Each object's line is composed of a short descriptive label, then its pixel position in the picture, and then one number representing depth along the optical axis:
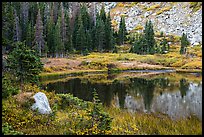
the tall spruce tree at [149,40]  88.62
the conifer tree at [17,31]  71.53
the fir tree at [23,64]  20.36
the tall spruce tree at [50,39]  74.13
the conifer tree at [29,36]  70.50
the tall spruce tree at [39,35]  68.81
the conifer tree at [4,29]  16.48
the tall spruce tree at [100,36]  87.62
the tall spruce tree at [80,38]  82.20
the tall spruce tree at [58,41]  72.62
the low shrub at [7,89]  16.22
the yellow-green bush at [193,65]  62.81
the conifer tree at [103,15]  105.75
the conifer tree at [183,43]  81.45
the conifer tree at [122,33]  98.69
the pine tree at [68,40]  79.12
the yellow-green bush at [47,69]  52.51
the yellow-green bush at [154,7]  130.00
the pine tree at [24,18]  77.19
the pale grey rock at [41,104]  15.98
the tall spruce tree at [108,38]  89.38
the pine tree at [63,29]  81.06
